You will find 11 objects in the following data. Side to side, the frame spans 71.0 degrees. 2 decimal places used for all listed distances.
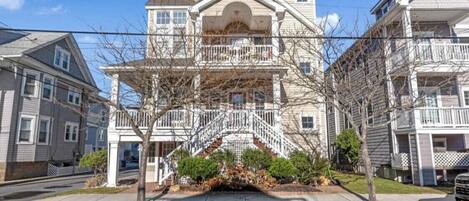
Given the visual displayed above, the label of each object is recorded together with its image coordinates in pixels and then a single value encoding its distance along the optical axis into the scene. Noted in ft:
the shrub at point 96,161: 52.31
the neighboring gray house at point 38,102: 70.33
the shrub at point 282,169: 43.39
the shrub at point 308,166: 44.27
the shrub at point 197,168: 42.75
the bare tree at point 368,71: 35.53
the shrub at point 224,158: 45.57
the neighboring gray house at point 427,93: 49.39
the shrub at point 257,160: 45.14
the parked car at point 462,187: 27.78
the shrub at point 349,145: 61.62
